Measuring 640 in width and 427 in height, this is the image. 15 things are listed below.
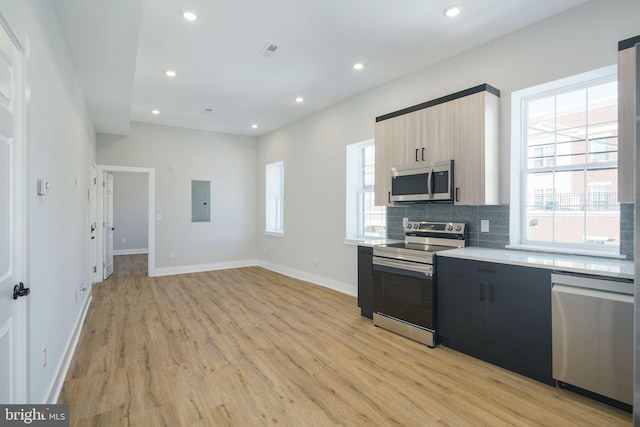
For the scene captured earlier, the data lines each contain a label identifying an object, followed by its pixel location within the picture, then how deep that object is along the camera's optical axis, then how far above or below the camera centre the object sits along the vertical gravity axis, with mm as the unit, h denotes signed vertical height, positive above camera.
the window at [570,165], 2697 +397
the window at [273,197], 7176 +305
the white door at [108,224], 6125 -249
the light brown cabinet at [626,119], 2172 +610
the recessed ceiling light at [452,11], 2732 +1665
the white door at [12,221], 1430 -43
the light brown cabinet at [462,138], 3051 +729
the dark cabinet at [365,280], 3811 -803
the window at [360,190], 4914 +314
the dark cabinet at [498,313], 2428 -821
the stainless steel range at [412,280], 3121 -686
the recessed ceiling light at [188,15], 2795 +1666
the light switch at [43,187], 2018 +153
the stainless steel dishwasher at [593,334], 2062 -805
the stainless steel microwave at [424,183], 3264 +294
